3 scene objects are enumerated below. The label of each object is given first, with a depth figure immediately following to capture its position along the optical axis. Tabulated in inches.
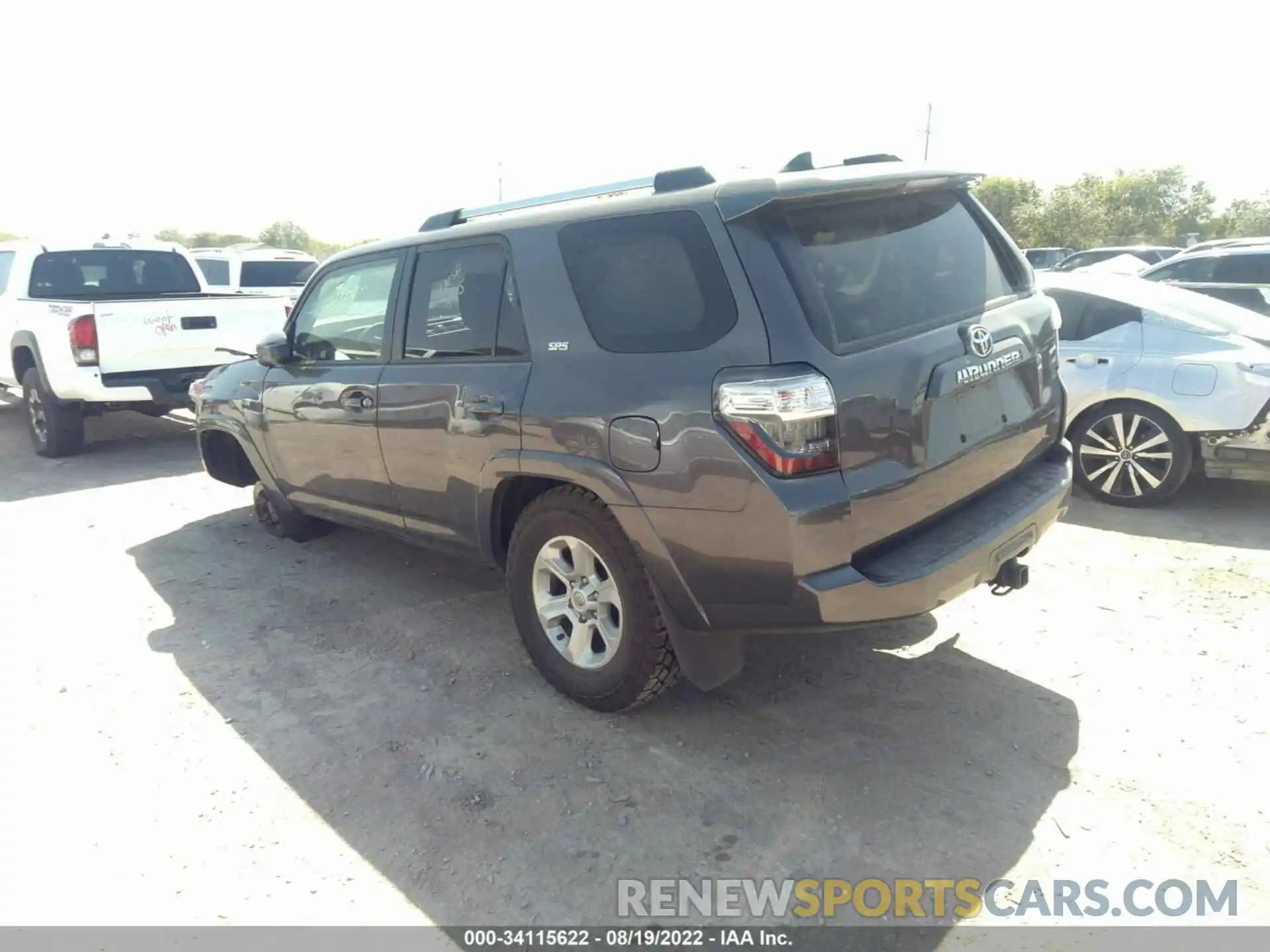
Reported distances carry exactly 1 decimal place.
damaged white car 219.0
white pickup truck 304.8
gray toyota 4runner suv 110.7
